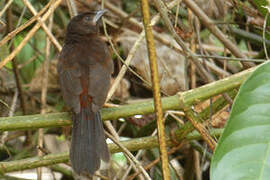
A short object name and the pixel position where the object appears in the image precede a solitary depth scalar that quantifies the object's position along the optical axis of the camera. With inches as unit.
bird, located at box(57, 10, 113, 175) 189.3
